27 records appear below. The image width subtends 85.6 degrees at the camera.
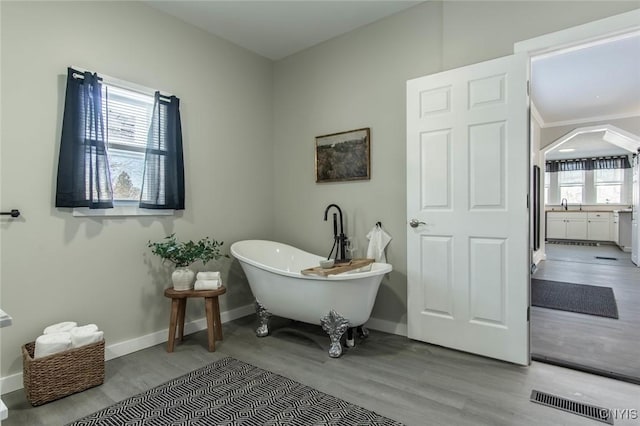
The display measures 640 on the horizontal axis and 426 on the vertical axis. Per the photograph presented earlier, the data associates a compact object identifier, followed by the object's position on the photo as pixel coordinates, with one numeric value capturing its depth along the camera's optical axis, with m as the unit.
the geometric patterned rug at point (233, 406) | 1.80
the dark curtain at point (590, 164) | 9.34
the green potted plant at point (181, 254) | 2.72
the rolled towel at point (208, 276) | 2.82
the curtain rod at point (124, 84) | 2.41
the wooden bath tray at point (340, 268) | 2.51
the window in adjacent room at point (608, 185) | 9.50
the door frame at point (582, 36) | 2.06
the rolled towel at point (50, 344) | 2.01
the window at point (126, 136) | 2.65
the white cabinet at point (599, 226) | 9.18
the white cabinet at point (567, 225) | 9.51
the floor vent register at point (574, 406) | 1.78
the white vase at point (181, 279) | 2.73
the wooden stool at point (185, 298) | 2.67
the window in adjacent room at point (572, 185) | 10.10
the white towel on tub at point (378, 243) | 3.09
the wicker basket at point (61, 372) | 1.95
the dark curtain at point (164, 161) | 2.81
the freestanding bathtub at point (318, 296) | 2.51
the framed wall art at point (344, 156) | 3.25
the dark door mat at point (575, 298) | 3.63
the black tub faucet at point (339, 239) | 3.26
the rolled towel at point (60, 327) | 2.19
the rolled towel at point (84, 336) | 2.13
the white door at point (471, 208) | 2.37
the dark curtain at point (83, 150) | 2.33
